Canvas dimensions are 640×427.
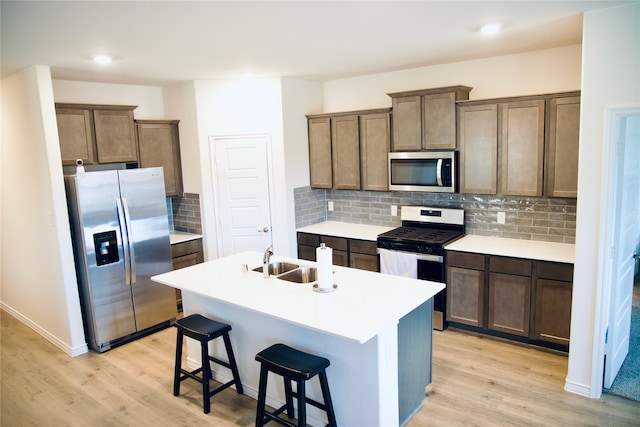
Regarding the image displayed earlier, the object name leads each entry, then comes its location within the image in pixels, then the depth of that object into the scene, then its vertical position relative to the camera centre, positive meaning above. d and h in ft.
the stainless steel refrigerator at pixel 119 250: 13.58 -2.60
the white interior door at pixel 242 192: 17.16 -1.07
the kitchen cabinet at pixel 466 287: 13.50 -4.07
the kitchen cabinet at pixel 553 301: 12.00 -4.11
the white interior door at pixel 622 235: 9.91 -2.08
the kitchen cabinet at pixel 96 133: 14.53 +1.26
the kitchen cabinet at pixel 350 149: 16.28 +0.41
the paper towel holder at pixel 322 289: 9.73 -2.81
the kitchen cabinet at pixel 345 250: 15.90 -3.34
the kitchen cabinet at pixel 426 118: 14.38 +1.30
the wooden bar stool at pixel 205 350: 10.51 -4.46
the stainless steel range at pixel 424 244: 14.15 -2.84
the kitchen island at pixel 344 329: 8.43 -3.63
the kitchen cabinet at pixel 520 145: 12.41 +0.24
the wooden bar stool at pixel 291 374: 8.42 -4.06
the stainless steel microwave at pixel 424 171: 14.65 -0.48
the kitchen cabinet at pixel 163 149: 16.76 +0.72
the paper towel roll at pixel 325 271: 9.66 -2.41
